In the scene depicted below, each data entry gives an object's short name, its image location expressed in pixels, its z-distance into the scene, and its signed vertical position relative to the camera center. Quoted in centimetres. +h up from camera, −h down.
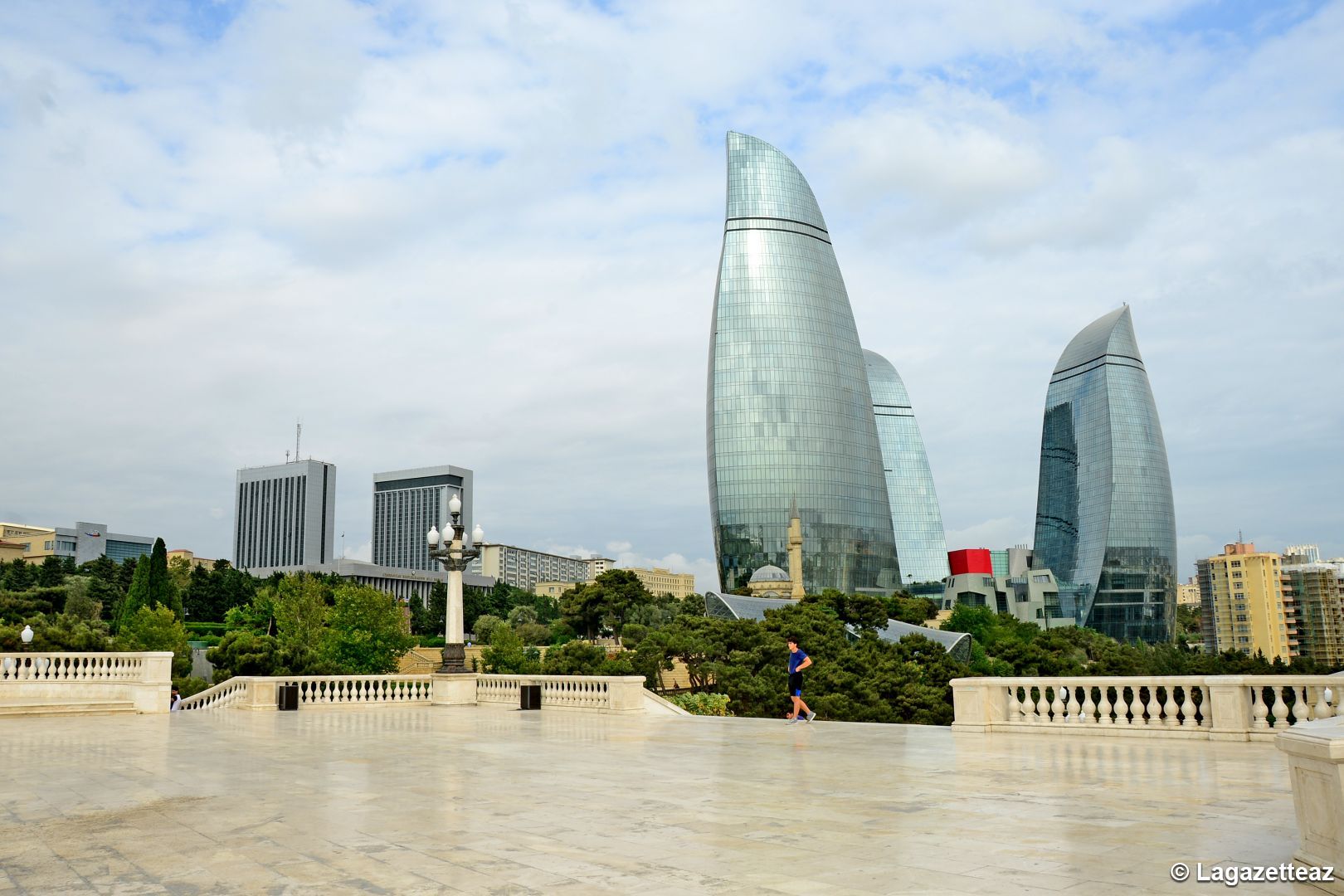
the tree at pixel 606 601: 10088 +83
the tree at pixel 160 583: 7912 +275
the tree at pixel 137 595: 7675 +177
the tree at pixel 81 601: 8826 +156
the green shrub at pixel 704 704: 3888 -373
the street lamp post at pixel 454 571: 2766 +113
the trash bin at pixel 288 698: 2588 -209
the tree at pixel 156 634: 6544 -102
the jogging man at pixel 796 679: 1947 -145
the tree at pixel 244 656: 5284 -214
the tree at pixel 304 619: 6300 -27
